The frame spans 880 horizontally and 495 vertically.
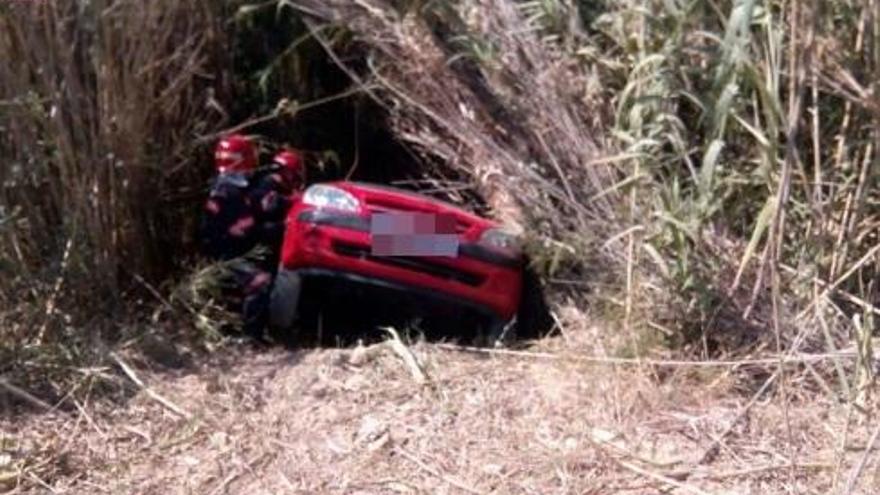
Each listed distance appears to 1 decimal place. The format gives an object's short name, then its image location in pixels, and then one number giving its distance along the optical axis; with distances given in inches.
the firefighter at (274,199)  164.4
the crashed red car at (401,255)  156.7
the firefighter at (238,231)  161.2
